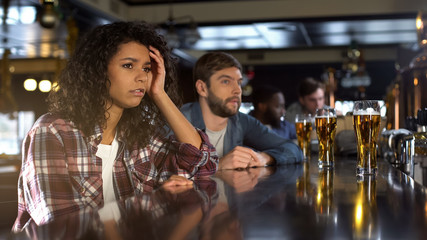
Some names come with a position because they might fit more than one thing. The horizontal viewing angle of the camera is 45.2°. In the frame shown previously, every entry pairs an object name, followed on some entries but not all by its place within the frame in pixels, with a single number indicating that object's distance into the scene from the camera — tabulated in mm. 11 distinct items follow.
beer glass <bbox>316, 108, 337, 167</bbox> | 1805
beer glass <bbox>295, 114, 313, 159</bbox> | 2314
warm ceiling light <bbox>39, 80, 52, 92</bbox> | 9984
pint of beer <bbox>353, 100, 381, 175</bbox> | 1453
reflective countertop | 538
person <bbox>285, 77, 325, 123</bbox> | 5379
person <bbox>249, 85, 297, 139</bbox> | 4504
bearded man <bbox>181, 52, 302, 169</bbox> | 2613
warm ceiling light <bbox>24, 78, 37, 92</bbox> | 10089
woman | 1293
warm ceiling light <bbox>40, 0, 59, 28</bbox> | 4543
